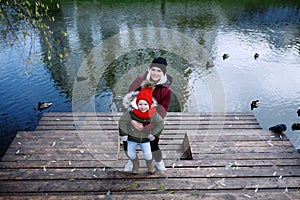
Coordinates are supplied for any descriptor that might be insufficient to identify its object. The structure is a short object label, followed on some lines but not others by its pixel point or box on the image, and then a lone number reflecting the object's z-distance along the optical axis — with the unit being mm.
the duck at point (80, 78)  10812
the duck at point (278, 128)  5523
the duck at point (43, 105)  8844
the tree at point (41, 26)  4072
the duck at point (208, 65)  12164
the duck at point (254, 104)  9328
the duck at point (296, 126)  8045
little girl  3484
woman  3717
